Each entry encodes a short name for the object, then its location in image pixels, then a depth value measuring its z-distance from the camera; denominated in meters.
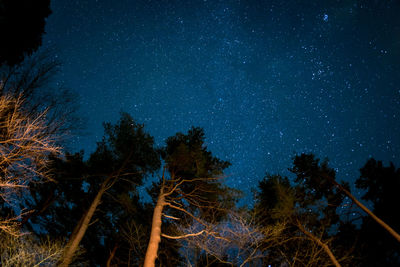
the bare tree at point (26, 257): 4.77
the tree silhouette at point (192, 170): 7.99
